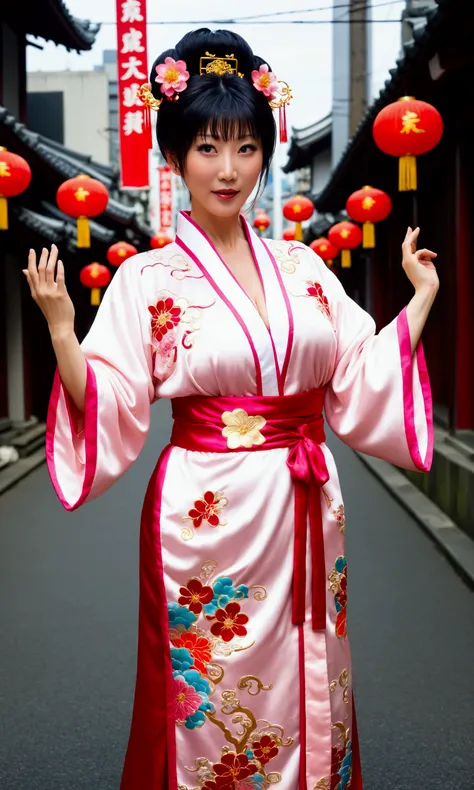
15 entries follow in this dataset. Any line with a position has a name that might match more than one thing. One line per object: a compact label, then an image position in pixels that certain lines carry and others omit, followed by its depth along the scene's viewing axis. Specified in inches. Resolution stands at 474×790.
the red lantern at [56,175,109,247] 386.9
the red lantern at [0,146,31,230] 306.2
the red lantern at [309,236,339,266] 617.3
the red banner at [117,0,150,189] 439.5
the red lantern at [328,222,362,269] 491.8
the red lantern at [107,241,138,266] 631.8
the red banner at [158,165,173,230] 1251.8
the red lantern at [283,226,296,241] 883.4
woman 97.1
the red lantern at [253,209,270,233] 1195.3
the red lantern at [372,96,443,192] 269.1
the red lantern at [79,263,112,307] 602.2
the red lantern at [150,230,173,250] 809.4
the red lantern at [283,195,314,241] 580.1
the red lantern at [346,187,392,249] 390.0
